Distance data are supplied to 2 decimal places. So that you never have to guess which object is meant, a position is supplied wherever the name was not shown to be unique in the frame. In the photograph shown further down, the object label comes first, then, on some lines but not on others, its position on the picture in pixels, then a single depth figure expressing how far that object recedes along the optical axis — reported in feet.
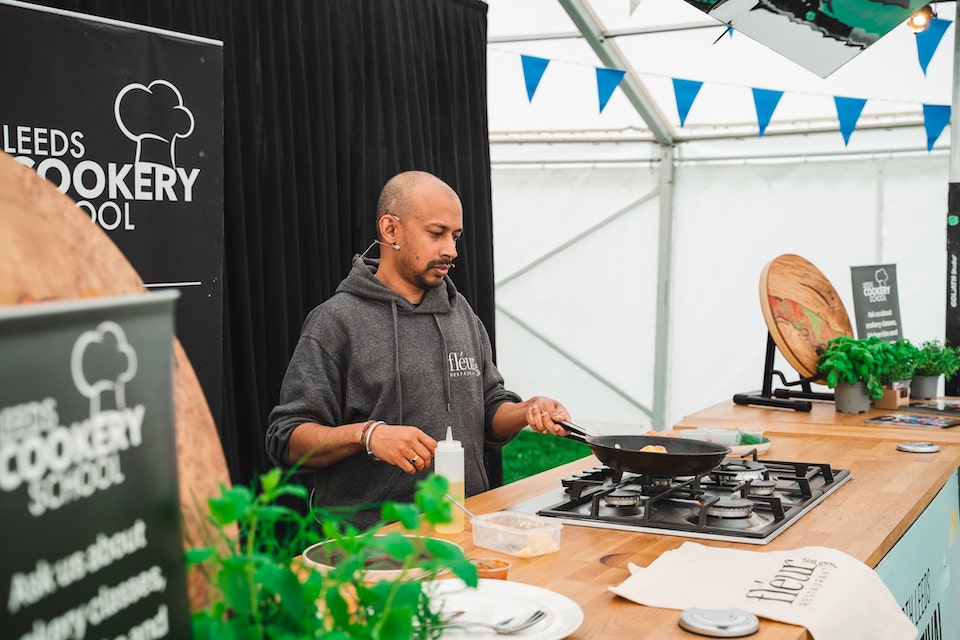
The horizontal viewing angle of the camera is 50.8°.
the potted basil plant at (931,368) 13.94
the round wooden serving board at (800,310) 12.94
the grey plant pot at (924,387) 14.12
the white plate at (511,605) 4.35
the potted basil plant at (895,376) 13.09
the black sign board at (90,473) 2.03
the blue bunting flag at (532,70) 19.22
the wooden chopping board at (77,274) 2.53
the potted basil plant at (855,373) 12.73
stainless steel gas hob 6.57
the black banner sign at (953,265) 16.29
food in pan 7.14
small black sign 14.96
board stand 13.19
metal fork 4.34
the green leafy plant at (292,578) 2.49
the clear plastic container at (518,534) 5.95
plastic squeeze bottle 6.05
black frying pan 6.92
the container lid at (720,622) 4.59
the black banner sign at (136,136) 8.73
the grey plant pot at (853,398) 12.83
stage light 15.10
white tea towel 4.97
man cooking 8.21
